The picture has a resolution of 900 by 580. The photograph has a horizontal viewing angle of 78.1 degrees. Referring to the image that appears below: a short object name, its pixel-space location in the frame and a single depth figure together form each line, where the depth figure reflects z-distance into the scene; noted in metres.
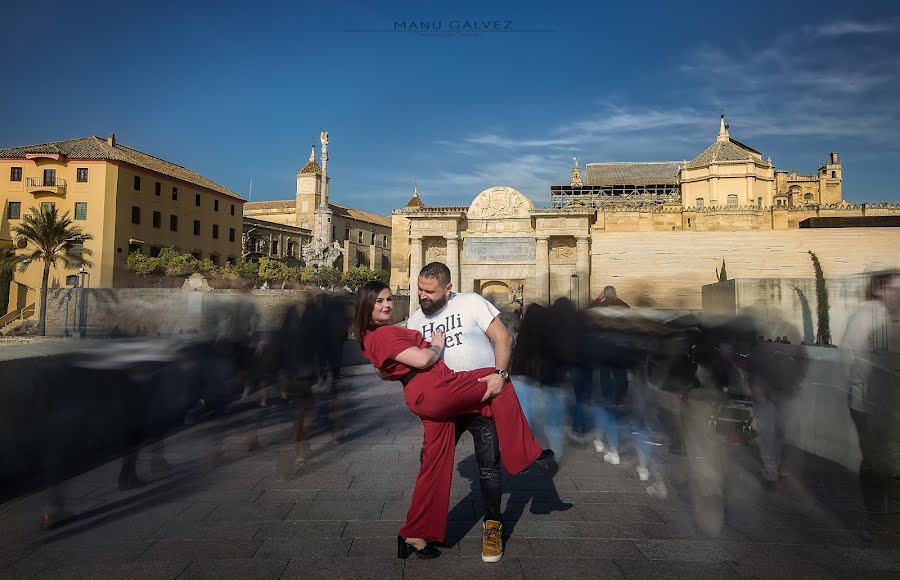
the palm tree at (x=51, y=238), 27.94
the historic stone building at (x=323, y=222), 69.56
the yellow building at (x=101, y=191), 40.50
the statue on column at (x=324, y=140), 74.56
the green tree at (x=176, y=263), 40.23
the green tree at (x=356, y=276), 56.86
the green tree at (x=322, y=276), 53.31
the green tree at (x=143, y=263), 38.16
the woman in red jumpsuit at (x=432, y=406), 3.21
